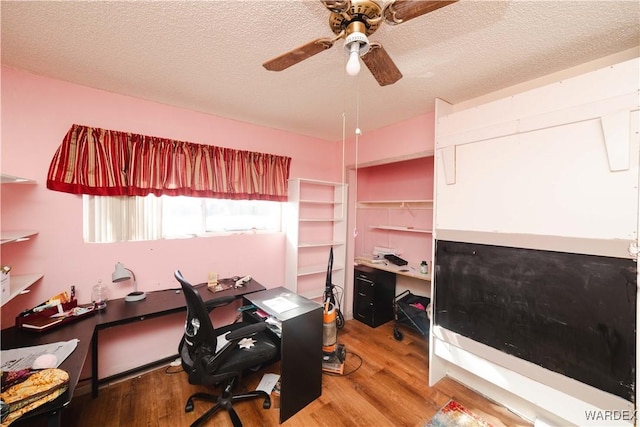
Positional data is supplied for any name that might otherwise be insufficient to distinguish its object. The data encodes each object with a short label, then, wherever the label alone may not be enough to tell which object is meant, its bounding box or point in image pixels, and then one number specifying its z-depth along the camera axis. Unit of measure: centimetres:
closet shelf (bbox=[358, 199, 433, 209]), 311
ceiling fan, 93
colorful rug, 174
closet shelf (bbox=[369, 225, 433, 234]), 304
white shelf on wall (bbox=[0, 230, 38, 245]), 143
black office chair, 155
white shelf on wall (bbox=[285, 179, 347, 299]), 310
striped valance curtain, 198
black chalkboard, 135
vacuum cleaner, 230
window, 214
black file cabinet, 325
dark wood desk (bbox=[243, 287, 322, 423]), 174
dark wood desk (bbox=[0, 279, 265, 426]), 116
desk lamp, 206
